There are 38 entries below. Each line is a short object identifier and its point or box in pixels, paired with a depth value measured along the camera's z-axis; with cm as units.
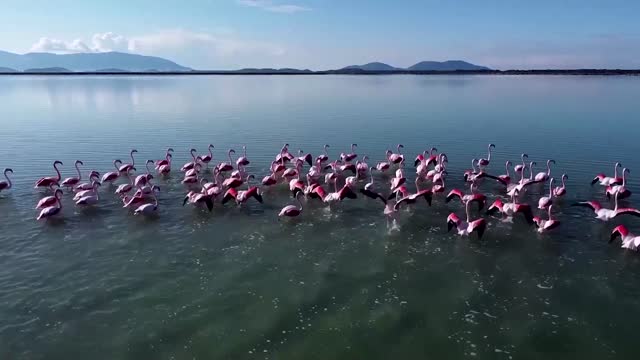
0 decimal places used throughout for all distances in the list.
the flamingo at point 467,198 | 1688
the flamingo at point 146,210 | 1684
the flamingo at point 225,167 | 2202
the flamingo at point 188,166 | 2284
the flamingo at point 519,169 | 2204
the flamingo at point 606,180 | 1963
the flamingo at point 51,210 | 1650
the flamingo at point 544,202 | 1748
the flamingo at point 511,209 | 1572
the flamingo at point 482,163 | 2318
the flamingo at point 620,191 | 1827
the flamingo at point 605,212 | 1534
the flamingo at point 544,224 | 1518
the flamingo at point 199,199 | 1731
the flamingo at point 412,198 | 1705
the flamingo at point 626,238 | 1379
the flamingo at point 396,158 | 2382
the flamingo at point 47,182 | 1970
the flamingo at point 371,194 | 1727
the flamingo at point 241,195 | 1772
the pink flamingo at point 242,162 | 2312
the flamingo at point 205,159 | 2478
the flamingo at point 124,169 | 2197
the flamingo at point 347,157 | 2436
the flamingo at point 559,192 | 1880
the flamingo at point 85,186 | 1902
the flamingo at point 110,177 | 2066
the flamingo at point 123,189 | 1894
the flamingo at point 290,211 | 1678
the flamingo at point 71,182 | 1986
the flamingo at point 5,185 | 1956
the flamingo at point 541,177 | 2075
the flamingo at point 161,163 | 2271
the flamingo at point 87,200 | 1767
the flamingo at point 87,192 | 1803
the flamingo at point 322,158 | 2369
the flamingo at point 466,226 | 1477
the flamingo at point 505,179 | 2033
